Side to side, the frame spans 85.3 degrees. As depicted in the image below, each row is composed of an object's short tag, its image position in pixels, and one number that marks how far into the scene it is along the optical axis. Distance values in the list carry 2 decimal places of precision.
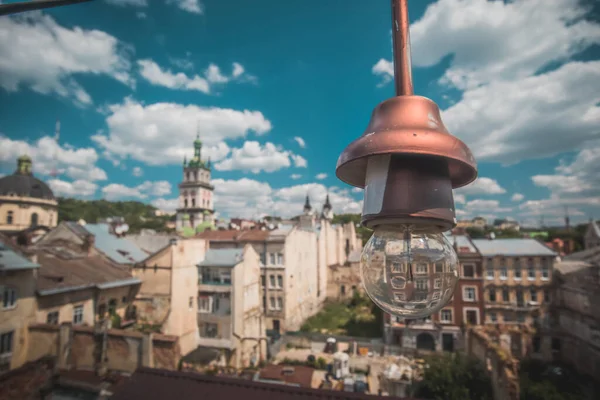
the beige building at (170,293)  24.44
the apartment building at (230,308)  25.61
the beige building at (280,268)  34.81
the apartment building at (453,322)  30.56
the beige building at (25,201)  48.03
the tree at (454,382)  16.61
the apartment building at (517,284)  30.44
